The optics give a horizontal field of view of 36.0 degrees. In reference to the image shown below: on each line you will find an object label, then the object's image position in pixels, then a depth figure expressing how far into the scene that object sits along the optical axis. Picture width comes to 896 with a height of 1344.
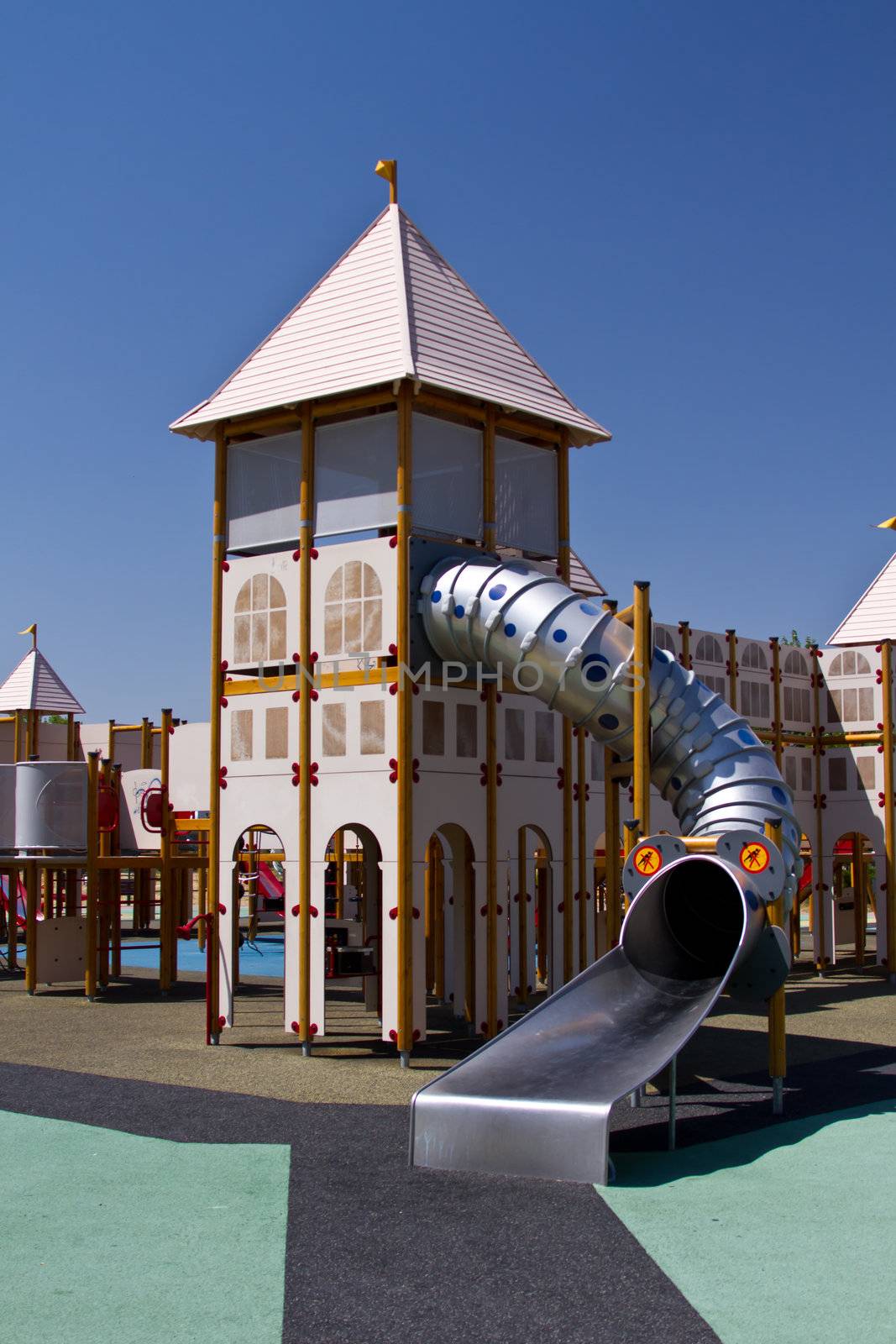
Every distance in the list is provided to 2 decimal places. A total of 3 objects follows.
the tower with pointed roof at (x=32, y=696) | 28.45
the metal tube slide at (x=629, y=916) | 8.63
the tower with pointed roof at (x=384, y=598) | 13.39
